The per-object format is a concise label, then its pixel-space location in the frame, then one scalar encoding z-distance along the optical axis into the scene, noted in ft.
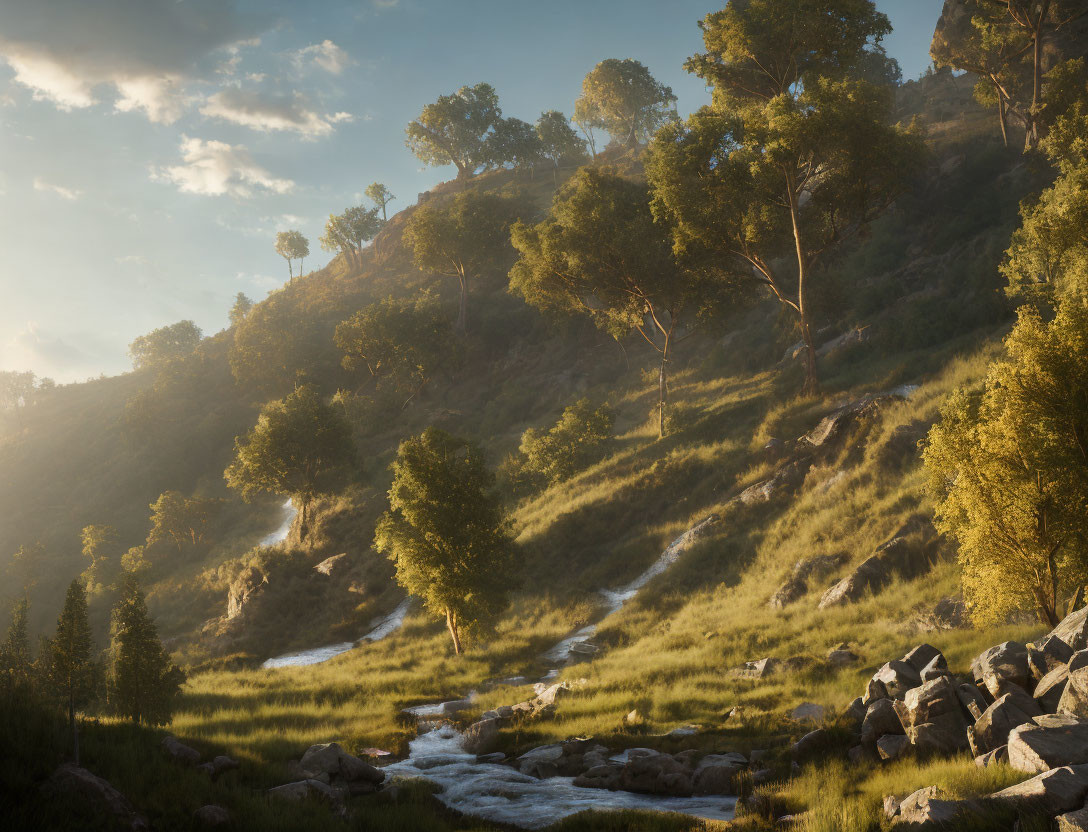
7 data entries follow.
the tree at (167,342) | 435.94
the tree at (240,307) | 385.05
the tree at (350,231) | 385.29
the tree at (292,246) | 436.35
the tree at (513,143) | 379.96
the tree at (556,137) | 397.39
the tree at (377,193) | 414.62
